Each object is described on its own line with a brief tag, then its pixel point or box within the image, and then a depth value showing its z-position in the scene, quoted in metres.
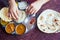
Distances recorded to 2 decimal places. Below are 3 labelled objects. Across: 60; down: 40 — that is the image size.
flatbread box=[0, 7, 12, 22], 1.05
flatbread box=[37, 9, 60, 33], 1.00
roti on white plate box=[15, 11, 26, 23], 1.02
